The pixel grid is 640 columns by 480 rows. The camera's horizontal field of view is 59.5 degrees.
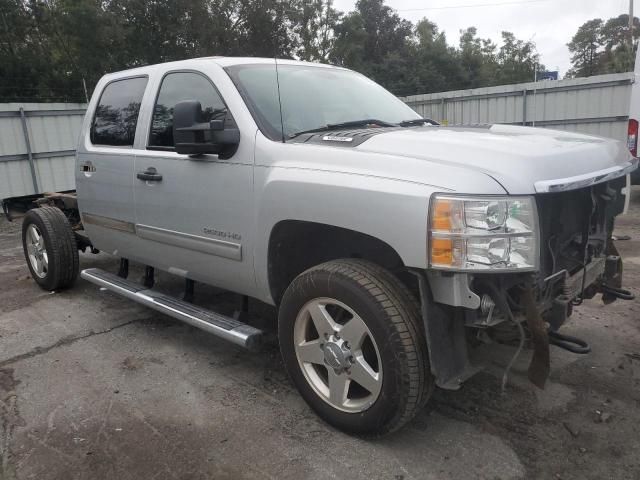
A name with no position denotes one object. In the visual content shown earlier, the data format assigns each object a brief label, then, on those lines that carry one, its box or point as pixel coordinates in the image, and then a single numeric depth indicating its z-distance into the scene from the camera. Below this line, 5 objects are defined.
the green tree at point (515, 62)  49.22
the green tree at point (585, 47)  56.03
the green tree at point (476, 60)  45.82
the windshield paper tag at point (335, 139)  2.91
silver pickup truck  2.41
